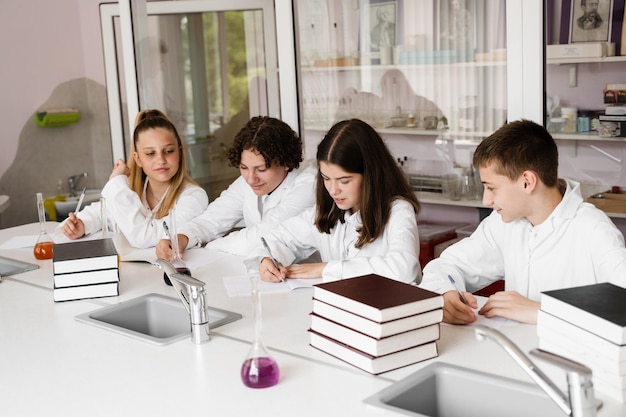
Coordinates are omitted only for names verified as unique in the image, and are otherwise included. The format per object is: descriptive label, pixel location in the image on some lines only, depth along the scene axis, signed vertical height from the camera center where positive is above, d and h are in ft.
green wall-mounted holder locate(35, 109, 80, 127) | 16.62 -0.73
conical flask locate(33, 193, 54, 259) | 9.61 -1.99
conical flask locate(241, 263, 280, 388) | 5.22 -1.95
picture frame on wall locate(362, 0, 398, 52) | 13.39 +0.77
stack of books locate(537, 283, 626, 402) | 4.69 -1.68
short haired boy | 7.00 -1.45
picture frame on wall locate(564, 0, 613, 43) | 10.74 +0.53
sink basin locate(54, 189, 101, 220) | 16.06 -2.53
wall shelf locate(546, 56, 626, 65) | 10.54 -0.01
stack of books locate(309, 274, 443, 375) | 5.41 -1.81
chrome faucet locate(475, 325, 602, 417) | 3.79 -1.60
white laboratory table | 5.03 -2.10
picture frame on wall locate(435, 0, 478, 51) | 12.39 +0.65
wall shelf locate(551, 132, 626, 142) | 11.00 -1.09
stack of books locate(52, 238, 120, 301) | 7.69 -1.90
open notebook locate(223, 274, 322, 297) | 7.73 -2.13
